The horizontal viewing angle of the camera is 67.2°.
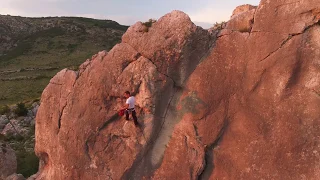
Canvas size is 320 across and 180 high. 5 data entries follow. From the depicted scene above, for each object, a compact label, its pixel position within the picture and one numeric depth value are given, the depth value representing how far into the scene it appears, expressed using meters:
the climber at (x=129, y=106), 10.00
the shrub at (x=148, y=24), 10.71
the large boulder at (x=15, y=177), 12.53
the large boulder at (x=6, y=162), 13.26
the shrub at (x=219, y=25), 10.99
